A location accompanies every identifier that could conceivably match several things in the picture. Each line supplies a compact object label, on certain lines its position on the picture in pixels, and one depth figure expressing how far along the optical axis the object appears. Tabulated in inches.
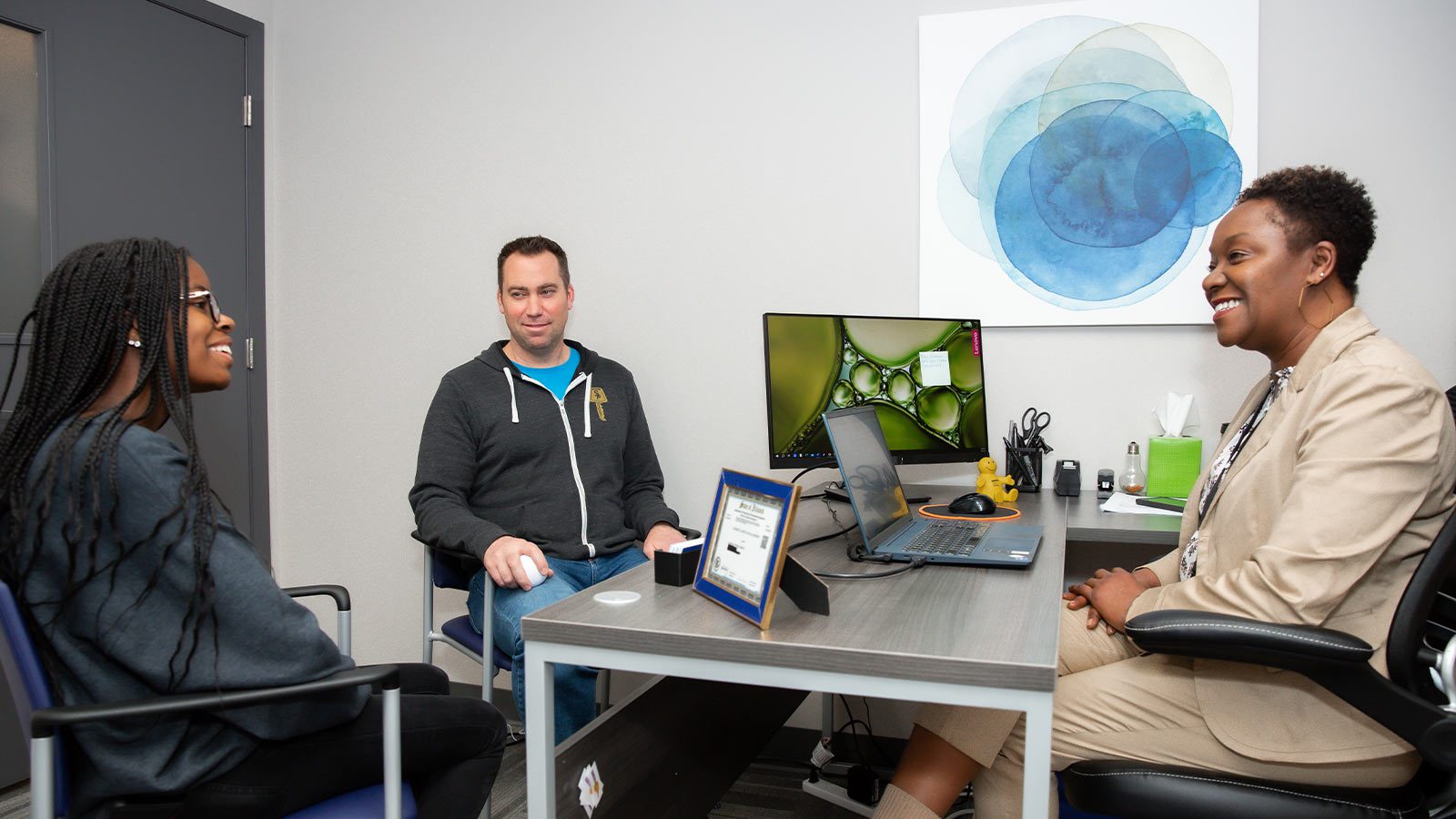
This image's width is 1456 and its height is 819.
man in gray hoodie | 92.4
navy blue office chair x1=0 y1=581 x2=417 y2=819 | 44.4
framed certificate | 49.0
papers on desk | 87.3
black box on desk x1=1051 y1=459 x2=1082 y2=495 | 95.2
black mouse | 81.4
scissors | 99.1
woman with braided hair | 47.2
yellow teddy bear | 89.5
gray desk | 43.3
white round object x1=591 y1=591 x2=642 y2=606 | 54.8
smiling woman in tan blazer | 50.9
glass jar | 96.2
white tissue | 94.3
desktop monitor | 81.6
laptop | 63.8
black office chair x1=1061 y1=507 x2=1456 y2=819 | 47.9
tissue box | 92.4
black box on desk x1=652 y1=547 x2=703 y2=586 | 58.9
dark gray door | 102.3
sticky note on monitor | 92.2
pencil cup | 97.0
